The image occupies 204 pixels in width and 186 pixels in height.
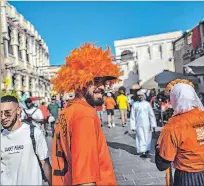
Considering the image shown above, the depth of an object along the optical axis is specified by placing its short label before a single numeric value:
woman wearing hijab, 2.49
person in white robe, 7.34
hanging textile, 13.81
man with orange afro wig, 1.83
